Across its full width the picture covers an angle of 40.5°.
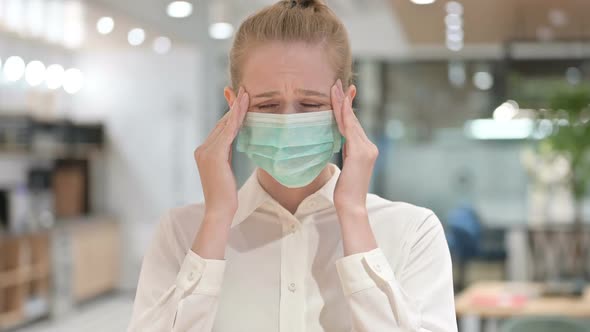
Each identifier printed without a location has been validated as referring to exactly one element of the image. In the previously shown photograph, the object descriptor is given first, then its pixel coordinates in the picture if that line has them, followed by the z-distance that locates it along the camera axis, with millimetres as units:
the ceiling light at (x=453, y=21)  5285
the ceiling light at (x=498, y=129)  6012
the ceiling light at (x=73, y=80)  6262
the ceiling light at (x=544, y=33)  5777
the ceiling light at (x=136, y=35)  4860
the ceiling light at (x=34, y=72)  6746
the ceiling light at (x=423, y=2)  5018
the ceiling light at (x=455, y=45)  6031
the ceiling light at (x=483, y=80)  6152
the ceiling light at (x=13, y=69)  6625
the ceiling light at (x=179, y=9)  4508
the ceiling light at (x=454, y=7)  5008
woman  1182
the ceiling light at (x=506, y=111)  5996
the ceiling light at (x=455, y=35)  5771
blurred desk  4402
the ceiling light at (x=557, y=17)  5555
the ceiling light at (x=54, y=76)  6742
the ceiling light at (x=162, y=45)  4965
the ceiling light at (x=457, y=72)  6262
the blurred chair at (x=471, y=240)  6180
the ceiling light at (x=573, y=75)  6031
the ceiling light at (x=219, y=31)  4852
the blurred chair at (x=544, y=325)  3827
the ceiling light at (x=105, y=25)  4877
